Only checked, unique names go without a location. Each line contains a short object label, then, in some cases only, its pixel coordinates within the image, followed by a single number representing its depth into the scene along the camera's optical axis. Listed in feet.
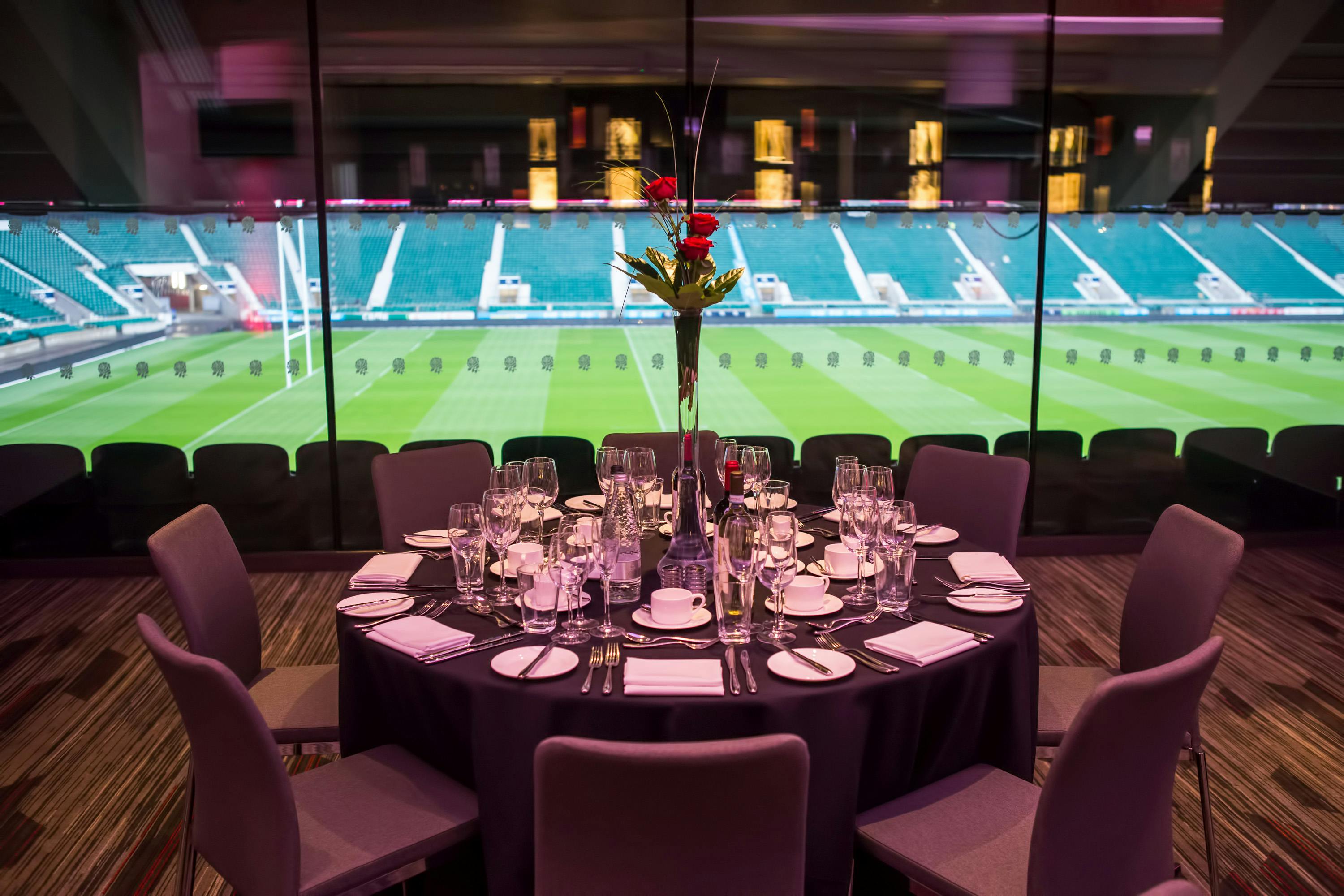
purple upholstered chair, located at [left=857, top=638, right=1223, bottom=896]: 5.96
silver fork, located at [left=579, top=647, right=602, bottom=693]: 6.86
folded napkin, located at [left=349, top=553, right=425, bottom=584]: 9.10
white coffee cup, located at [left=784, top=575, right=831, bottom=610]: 8.20
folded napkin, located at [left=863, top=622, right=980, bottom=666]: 7.29
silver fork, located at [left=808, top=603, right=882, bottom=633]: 7.86
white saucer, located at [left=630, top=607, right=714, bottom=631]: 7.79
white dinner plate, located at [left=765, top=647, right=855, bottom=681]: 6.89
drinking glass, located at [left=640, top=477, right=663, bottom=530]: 10.57
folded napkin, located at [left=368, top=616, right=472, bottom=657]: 7.54
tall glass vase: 8.80
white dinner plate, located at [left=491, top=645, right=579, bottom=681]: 7.00
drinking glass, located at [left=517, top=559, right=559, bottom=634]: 7.68
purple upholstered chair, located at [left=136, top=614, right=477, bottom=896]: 6.35
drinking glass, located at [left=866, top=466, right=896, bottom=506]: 9.29
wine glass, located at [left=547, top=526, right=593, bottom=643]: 7.48
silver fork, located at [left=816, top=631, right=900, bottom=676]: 7.08
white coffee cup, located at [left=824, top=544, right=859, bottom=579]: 9.05
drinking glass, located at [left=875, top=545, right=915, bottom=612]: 8.18
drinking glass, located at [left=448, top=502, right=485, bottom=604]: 8.43
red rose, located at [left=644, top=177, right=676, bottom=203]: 8.71
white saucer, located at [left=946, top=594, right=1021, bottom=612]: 8.18
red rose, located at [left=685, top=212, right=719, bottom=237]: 8.38
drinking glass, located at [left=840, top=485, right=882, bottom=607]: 8.38
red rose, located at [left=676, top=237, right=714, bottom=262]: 8.29
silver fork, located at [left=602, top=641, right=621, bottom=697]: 7.18
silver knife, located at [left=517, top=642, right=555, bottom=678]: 6.98
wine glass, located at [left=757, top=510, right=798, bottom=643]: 7.43
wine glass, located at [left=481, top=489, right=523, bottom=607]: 8.37
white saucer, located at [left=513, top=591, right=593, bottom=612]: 7.98
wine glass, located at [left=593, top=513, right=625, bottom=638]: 7.78
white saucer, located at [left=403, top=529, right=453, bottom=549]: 10.28
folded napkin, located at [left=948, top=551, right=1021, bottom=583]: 8.93
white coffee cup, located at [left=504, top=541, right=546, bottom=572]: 8.05
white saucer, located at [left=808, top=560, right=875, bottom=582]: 8.71
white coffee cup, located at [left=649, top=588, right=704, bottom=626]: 7.80
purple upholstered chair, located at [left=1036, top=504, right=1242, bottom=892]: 8.56
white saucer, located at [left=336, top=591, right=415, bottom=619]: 8.33
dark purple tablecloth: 6.71
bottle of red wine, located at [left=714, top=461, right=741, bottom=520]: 8.25
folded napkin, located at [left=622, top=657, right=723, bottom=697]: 6.71
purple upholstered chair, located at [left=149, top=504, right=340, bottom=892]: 8.61
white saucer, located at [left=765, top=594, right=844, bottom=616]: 8.10
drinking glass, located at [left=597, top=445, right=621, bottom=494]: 10.68
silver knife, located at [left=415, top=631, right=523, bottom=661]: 7.42
